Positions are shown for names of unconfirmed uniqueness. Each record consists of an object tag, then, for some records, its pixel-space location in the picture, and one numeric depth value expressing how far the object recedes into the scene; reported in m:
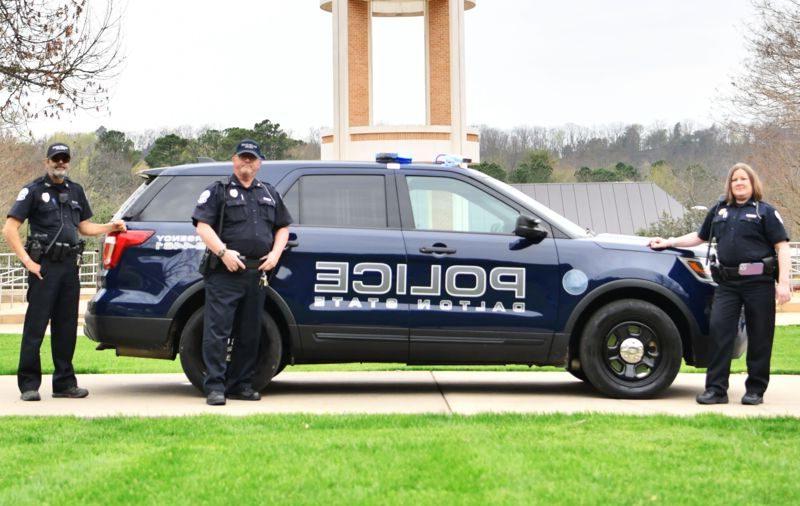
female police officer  8.17
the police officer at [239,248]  8.17
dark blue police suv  8.48
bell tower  36.88
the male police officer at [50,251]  8.43
